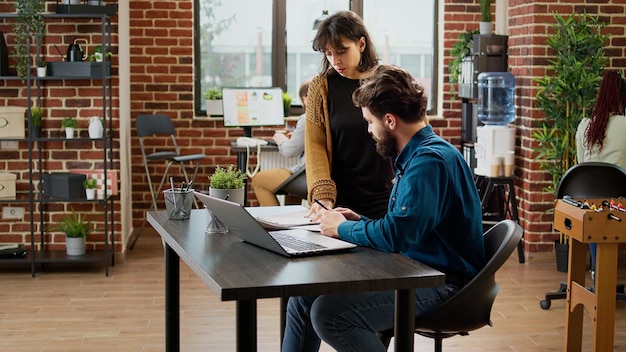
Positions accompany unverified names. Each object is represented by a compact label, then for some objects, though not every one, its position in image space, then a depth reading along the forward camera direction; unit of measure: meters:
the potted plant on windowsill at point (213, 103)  8.18
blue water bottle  7.12
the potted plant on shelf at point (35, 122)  6.33
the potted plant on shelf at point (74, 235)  6.43
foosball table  4.09
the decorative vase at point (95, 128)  6.37
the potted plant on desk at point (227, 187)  3.25
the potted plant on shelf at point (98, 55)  6.30
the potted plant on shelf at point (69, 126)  6.32
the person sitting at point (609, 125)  5.75
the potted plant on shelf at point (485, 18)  7.39
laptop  2.74
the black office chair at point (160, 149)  7.59
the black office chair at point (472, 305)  2.91
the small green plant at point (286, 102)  7.90
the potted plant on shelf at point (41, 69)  6.28
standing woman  3.70
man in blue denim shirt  2.80
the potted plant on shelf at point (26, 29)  6.18
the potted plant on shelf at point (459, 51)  7.79
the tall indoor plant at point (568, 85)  6.52
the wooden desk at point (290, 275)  2.39
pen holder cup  3.34
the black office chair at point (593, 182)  5.07
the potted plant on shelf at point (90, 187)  6.34
